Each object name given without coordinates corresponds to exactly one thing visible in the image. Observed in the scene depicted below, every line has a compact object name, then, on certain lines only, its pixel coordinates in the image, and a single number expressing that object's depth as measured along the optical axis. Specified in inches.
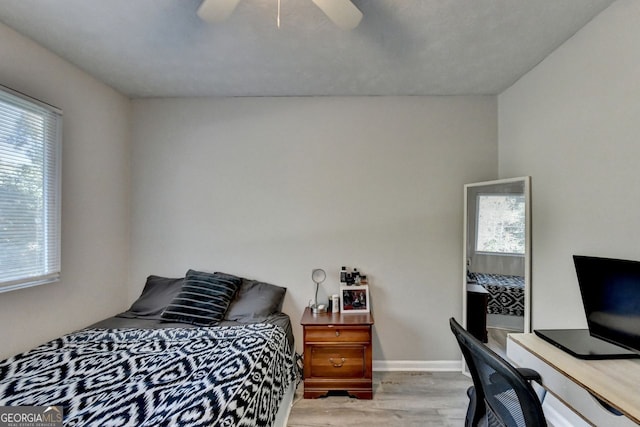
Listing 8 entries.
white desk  43.9
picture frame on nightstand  105.0
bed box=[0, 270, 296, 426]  51.7
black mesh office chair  35.7
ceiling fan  52.2
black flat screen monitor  53.5
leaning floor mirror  92.3
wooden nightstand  93.0
